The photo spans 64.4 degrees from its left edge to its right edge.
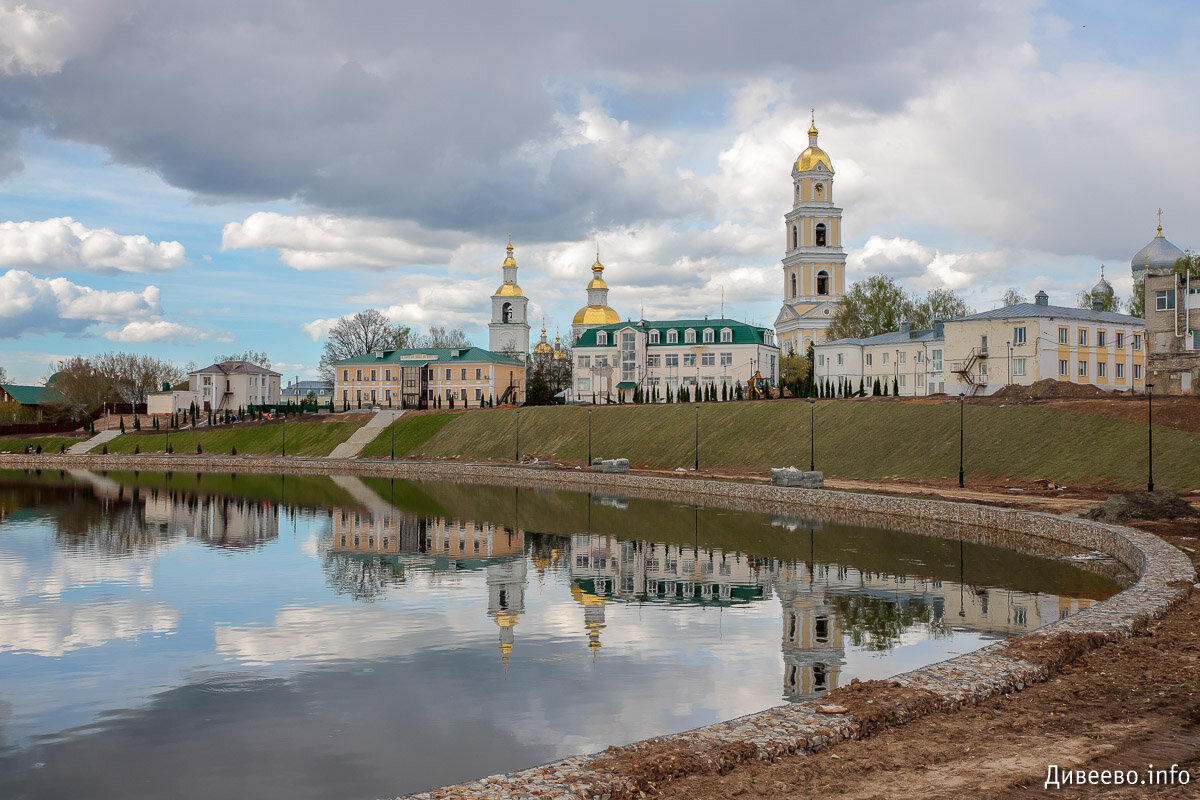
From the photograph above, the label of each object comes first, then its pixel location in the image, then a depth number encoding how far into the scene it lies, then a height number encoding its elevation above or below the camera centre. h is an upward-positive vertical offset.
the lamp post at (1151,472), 37.53 -2.67
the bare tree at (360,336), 136.62 +11.01
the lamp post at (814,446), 55.00 -2.26
